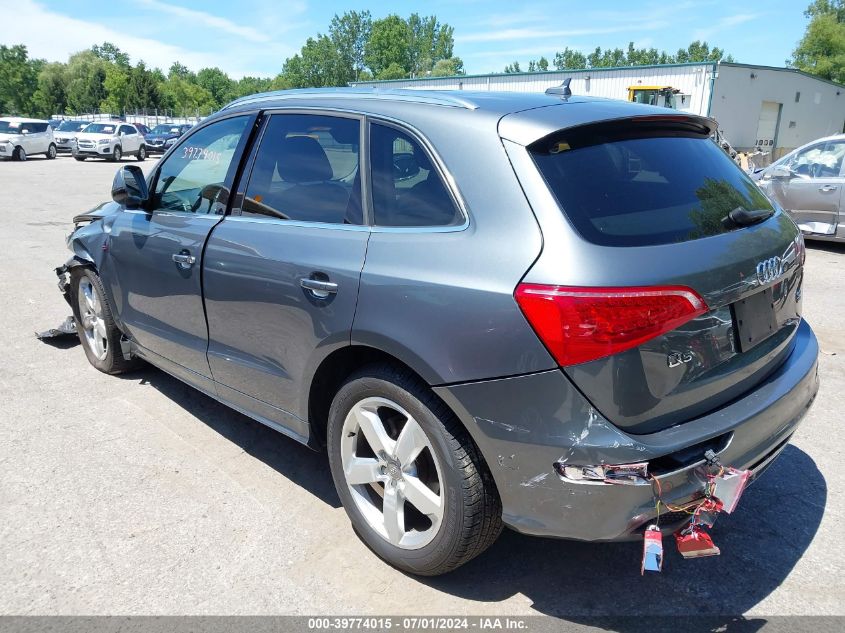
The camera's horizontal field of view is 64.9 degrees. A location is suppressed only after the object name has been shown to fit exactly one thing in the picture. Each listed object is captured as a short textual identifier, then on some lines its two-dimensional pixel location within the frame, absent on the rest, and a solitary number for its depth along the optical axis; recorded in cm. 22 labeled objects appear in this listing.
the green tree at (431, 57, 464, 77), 10174
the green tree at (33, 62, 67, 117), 9112
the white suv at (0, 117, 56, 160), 2942
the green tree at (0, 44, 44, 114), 9588
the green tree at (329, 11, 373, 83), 11431
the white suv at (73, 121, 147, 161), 3023
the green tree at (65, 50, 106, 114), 8662
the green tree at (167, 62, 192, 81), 15500
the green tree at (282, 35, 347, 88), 11419
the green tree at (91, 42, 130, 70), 12566
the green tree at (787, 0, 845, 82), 5691
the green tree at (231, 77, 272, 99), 14048
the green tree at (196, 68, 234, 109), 14125
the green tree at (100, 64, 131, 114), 7581
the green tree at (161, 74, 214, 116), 9694
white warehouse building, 3097
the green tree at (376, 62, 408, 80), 10238
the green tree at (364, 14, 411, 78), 11169
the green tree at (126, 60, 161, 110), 7069
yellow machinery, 2902
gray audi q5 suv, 209
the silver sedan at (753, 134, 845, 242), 904
